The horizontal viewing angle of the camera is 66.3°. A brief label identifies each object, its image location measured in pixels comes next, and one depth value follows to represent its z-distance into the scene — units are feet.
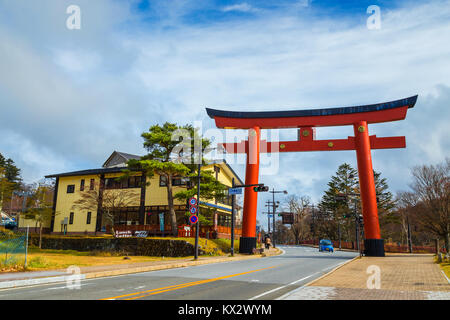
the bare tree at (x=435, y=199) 98.53
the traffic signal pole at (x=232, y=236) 89.95
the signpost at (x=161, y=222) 116.47
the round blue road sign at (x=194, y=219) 71.82
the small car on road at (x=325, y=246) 144.36
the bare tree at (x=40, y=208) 133.39
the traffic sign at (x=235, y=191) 83.62
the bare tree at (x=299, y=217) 293.55
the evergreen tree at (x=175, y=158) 101.09
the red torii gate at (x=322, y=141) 97.35
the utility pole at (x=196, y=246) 72.38
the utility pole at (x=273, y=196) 188.55
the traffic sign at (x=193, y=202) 73.72
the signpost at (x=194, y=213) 72.08
